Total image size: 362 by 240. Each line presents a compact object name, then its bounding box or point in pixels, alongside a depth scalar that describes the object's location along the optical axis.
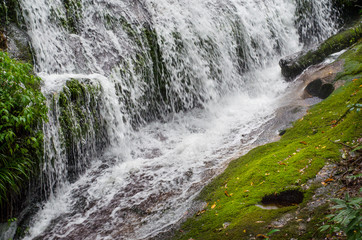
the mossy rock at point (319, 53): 10.64
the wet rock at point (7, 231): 5.13
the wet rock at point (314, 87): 8.20
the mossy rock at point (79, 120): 6.76
